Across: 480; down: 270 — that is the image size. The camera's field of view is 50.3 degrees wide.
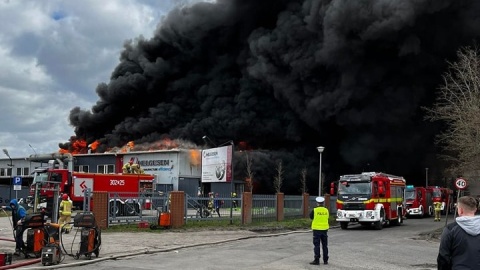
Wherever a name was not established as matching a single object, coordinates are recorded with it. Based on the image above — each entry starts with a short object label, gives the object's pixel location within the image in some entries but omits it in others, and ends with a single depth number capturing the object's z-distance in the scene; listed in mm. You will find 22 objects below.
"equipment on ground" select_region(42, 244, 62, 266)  10906
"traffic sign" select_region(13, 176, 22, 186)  31297
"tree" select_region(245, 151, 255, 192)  44491
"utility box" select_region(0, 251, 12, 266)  10609
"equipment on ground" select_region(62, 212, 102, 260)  11953
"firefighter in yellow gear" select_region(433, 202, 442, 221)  31930
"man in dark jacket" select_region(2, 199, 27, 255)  11883
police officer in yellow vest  12203
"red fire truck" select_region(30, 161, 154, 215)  29109
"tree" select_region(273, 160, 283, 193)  43419
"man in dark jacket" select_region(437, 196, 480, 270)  4715
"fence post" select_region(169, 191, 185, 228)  21219
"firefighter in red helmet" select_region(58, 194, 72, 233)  19375
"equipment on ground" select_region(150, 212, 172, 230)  20859
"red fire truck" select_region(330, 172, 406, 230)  23734
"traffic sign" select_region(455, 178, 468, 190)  23719
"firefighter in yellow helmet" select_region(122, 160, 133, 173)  34469
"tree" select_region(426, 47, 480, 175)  21000
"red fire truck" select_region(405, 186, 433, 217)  36750
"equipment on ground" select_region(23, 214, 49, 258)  11811
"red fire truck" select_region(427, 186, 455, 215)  40875
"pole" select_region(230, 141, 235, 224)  23641
